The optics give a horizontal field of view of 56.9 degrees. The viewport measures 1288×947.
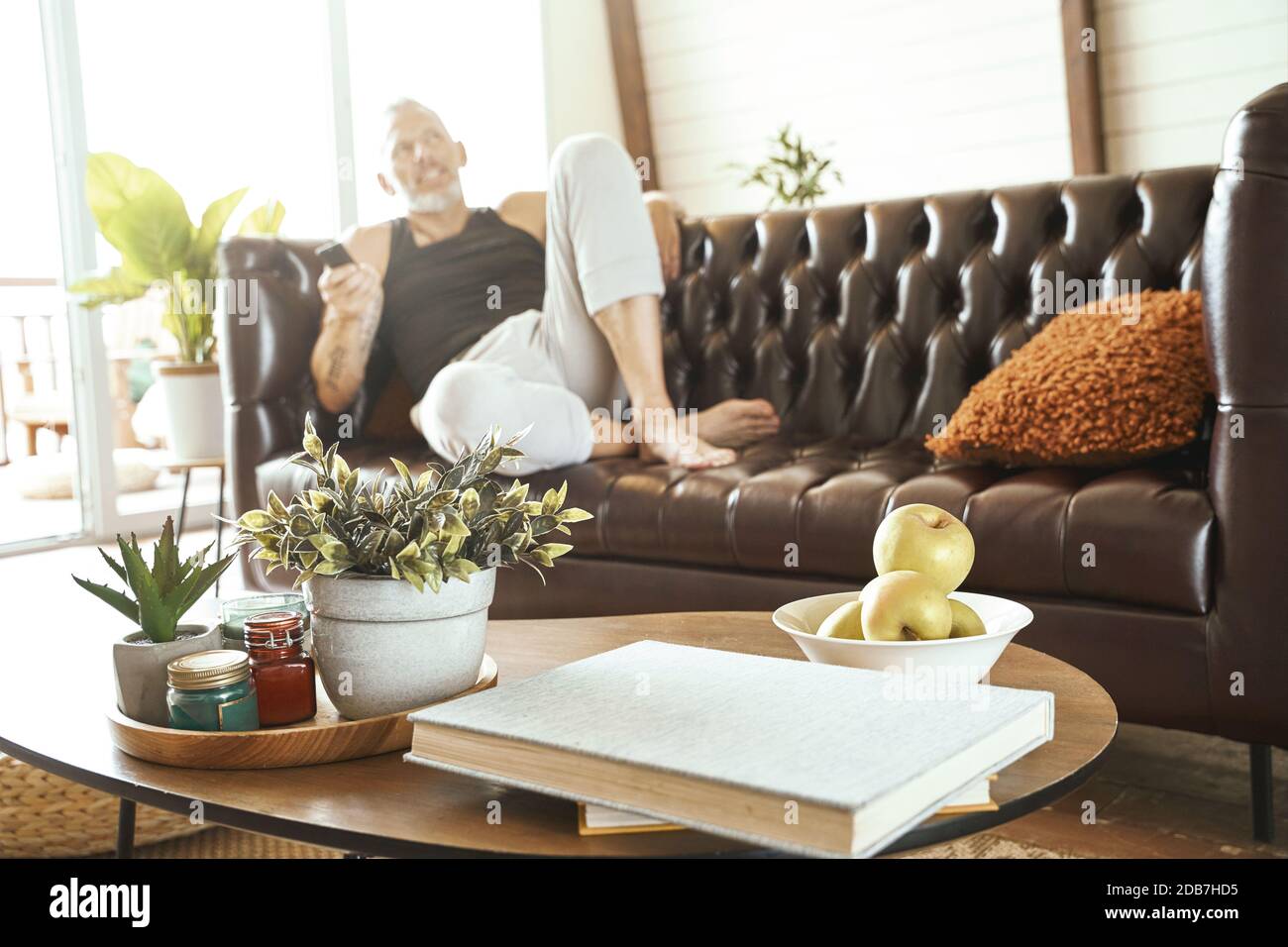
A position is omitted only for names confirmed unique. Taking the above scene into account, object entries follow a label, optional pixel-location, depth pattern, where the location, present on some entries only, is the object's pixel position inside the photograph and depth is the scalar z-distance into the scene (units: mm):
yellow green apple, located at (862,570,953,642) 928
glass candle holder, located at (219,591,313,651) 989
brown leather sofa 1576
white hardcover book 642
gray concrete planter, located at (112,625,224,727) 929
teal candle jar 890
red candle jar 908
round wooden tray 865
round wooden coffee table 706
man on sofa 2248
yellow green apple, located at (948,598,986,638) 948
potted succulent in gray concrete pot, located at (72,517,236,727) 927
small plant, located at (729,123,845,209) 3924
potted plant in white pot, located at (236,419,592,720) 877
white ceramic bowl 899
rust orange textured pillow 1775
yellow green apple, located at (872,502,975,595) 1033
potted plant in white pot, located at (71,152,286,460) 3553
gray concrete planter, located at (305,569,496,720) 886
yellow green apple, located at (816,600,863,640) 975
